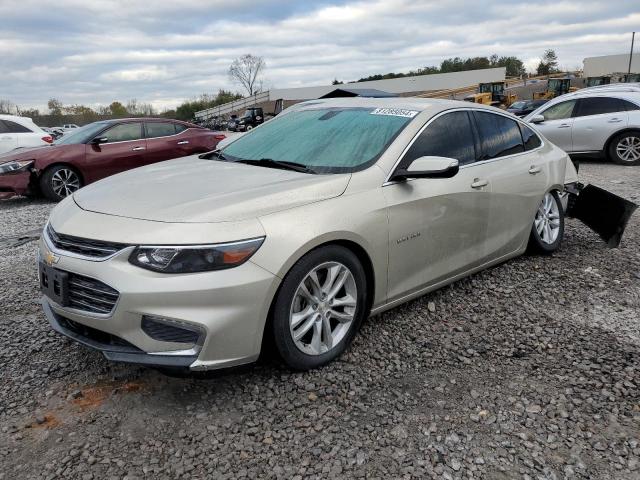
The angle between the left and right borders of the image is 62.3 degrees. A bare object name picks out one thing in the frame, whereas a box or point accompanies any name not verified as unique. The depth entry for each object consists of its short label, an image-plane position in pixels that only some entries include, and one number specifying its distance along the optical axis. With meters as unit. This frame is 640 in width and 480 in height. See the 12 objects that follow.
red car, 8.72
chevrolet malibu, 2.54
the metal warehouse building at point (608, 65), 73.19
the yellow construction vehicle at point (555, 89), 43.12
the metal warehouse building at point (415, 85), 69.12
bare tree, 99.38
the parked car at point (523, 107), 25.91
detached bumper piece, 4.95
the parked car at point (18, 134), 11.53
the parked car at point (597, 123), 11.09
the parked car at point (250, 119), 40.84
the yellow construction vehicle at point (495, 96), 38.23
